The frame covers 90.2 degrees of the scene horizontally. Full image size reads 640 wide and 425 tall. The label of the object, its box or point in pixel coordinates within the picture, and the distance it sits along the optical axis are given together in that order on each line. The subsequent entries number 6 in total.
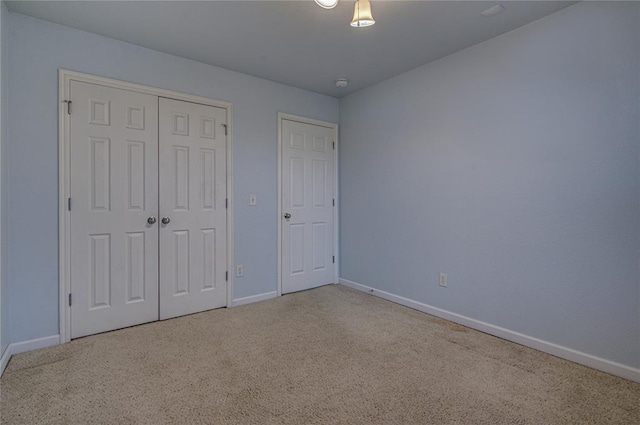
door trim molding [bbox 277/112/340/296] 3.62
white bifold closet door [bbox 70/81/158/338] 2.51
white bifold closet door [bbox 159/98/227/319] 2.91
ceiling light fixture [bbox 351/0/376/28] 1.73
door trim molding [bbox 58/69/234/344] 2.41
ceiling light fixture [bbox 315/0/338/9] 1.68
